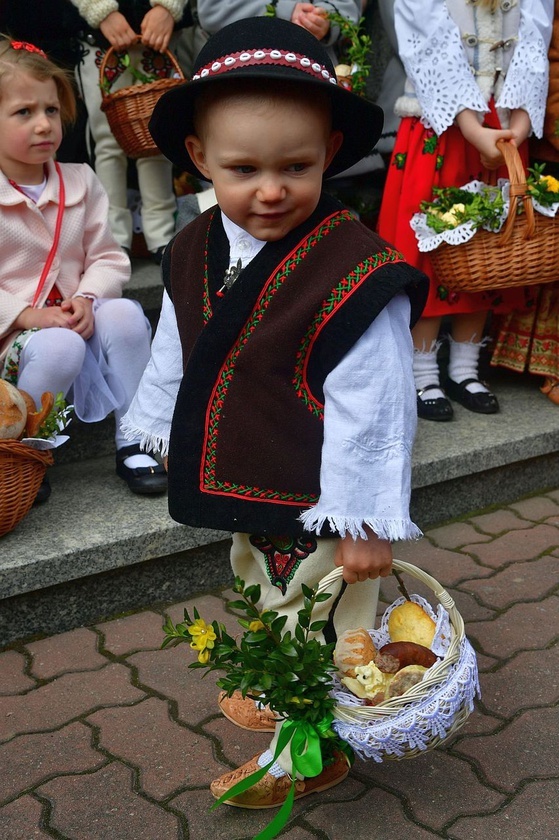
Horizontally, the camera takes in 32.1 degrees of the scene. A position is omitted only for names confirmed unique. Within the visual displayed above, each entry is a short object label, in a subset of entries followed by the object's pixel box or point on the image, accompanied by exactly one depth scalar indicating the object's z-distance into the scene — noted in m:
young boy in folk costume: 1.81
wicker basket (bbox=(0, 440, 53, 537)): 2.90
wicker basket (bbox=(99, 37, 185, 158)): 3.99
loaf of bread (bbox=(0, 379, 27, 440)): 2.92
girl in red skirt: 3.80
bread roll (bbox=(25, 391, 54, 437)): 3.03
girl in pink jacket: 3.33
